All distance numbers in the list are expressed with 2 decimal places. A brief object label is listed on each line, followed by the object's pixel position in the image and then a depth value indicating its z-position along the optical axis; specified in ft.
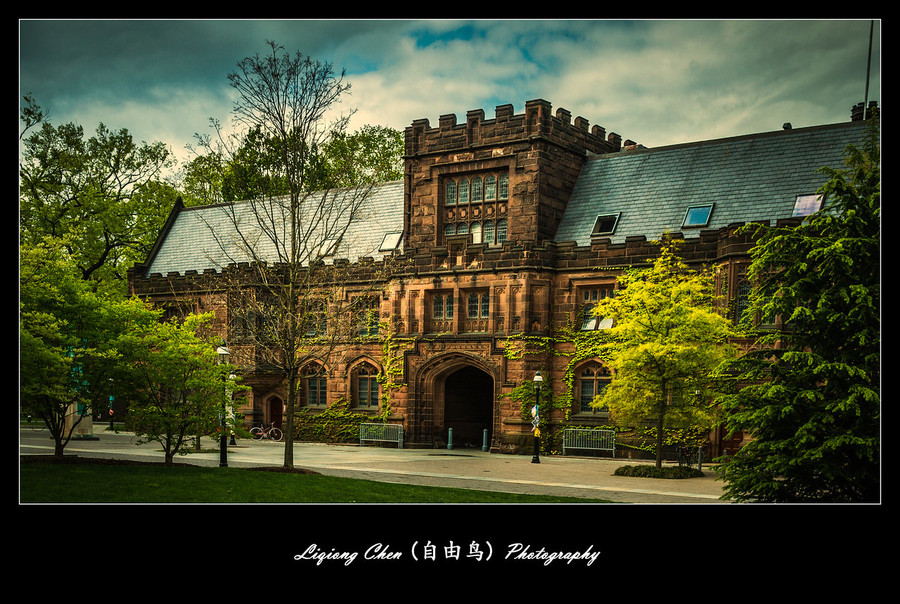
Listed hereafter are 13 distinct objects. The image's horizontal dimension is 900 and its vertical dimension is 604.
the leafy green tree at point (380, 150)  182.70
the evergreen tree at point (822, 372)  51.26
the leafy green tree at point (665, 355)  86.89
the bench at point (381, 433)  125.70
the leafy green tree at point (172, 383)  76.07
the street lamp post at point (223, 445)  82.23
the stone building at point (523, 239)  114.01
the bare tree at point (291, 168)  76.95
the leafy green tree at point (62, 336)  68.08
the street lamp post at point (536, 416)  100.12
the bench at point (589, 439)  111.65
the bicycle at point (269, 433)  141.88
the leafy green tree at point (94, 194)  89.25
